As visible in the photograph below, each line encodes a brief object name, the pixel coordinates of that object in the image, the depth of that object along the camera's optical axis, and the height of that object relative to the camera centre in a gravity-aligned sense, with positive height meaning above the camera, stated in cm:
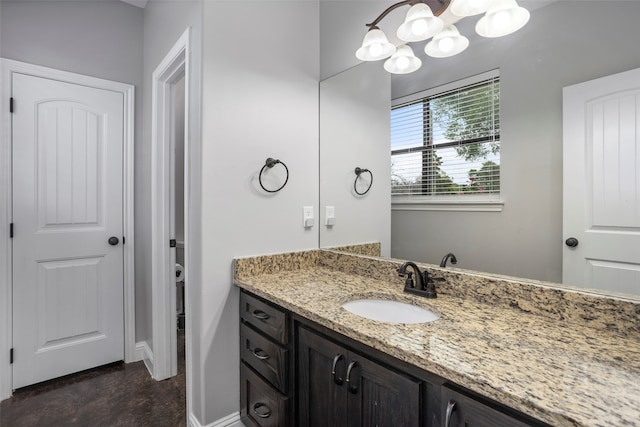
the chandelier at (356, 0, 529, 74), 121 +78
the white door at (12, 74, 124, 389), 211 -9
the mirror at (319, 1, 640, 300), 104 +33
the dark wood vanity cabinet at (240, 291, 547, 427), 78 -55
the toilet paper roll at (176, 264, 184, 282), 278 -53
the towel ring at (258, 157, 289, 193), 174 +27
